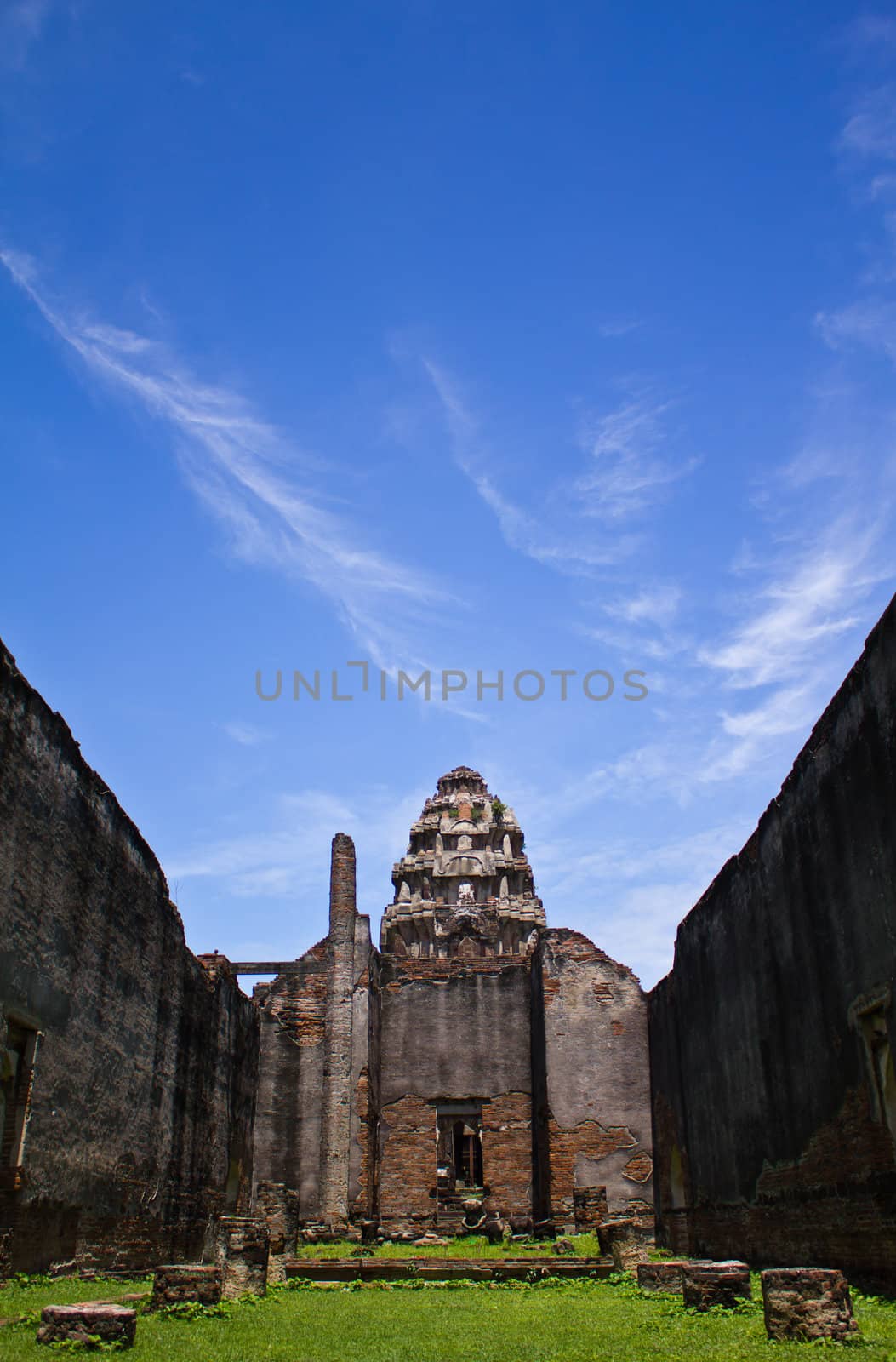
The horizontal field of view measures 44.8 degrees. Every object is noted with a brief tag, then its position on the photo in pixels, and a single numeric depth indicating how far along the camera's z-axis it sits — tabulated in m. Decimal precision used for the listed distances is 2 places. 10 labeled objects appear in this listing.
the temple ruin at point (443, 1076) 19.98
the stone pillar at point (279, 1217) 13.24
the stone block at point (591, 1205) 17.22
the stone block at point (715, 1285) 8.21
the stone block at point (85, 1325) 6.52
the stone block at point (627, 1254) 13.00
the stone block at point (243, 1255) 10.81
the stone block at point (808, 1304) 6.52
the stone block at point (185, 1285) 8.98
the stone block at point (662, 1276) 10.30
